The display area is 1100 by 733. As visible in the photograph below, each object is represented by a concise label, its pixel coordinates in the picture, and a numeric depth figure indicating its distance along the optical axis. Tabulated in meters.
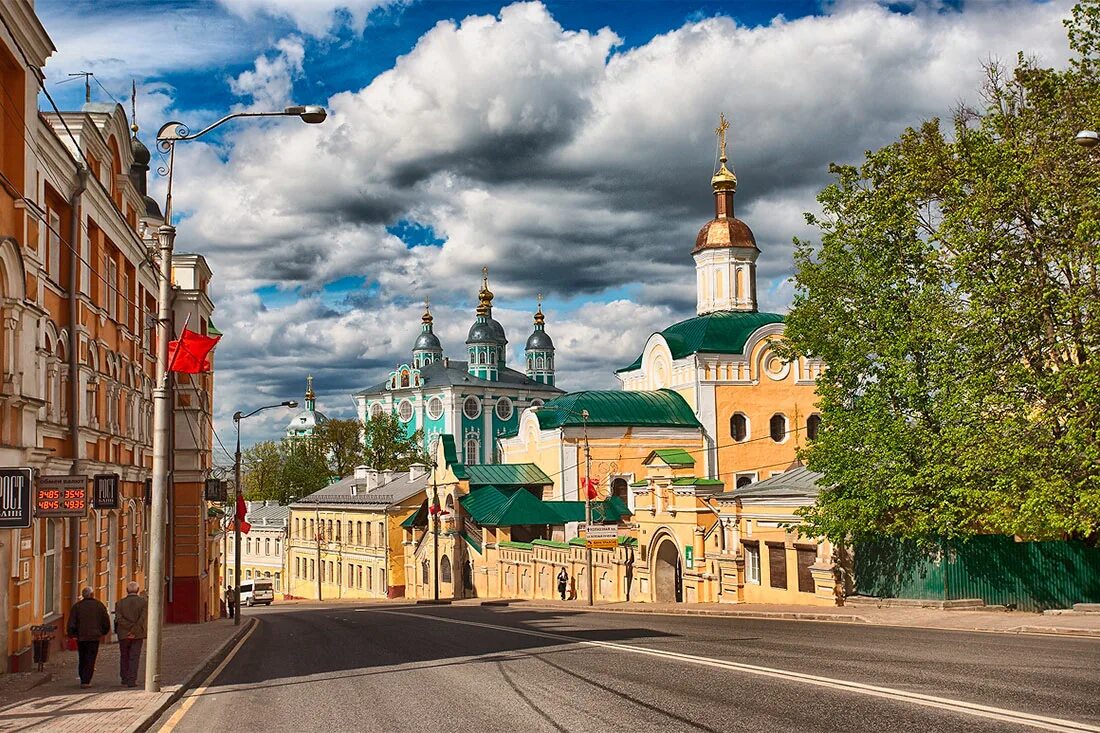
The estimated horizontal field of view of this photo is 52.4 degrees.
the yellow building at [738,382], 63.19
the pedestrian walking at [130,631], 14.55
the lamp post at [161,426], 13.87
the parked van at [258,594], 72.12
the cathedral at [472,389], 112.56
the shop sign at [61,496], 16.56
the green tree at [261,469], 119.91
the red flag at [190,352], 17.73
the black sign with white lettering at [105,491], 21.69
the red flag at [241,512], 38.55
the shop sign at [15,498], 14.46
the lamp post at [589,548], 38.09
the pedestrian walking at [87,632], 14.80
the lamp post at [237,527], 35.50
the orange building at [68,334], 16.38
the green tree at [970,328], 23.48
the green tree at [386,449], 103.06
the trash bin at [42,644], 16.20
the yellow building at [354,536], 66.81
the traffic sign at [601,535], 37.09
